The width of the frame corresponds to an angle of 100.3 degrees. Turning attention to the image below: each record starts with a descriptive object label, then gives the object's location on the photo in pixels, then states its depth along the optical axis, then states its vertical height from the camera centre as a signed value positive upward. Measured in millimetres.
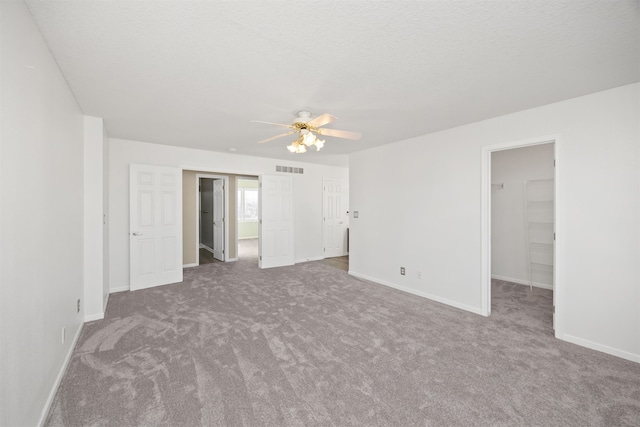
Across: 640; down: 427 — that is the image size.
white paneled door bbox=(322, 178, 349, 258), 6996 -146
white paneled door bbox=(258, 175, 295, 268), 5910 -238
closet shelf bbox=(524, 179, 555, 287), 4469 -287
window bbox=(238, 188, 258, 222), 10366 +288
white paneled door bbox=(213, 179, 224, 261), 6844 -204
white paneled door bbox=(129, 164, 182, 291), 4438 -245
